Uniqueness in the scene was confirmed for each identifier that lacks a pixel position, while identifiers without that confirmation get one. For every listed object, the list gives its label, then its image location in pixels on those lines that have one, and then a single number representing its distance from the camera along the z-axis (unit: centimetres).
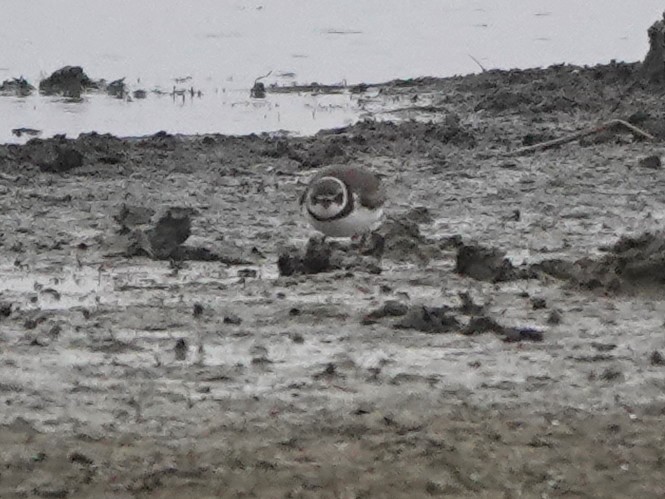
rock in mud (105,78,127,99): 3387
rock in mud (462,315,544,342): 1428
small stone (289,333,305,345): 1422
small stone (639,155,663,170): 2336
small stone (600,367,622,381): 1317
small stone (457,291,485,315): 1505
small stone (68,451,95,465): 1125
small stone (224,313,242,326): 1479
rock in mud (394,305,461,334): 1447
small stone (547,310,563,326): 1484
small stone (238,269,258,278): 1684
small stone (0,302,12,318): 1490
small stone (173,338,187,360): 1368
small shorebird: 1894
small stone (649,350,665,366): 1353
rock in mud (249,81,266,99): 3394
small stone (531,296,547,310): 1536
